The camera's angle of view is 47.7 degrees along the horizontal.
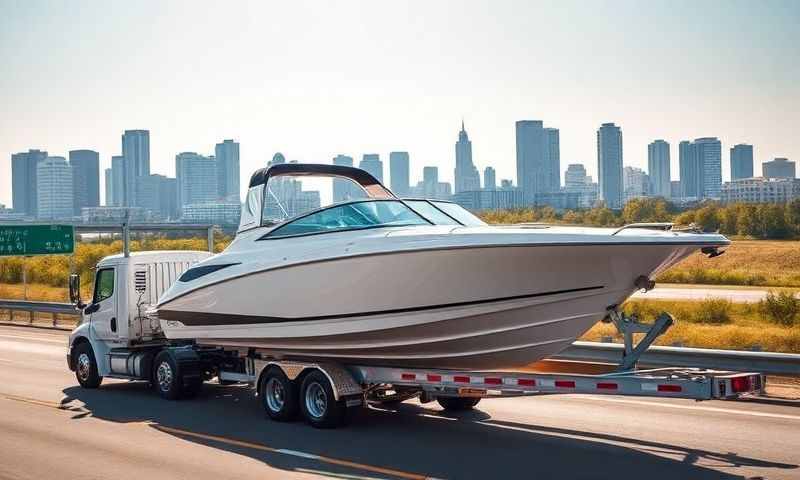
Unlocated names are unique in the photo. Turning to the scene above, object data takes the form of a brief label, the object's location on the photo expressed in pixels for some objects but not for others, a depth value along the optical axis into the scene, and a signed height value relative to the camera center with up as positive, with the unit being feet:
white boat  31.45 -1.00
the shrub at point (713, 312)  87.20 -5.99
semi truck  30.66 -4.75
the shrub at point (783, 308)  82.38 -5.44
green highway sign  106.42 +2.79
